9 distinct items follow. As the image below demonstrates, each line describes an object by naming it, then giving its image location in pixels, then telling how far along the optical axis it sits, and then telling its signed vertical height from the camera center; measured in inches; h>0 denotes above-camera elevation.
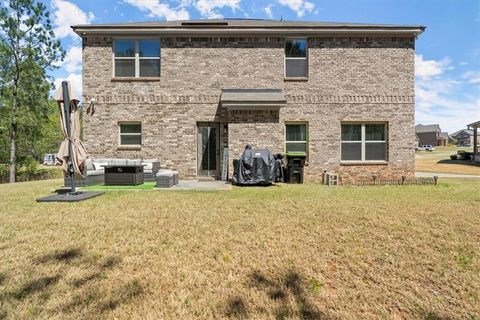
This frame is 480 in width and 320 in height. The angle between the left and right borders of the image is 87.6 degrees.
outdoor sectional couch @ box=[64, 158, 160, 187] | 361.1 -24.7
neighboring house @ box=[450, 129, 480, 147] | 3203.7 +244.6
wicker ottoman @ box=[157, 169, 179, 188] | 361.7 -30.2
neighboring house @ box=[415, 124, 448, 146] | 3309.5 +279.7
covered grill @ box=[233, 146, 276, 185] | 383.9 -22.4
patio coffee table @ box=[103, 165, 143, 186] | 371.6 -32.1
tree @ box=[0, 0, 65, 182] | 808.9 +315.2
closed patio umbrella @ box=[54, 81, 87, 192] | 270.2 +20.7
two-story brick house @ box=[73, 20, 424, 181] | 447.5 +117.4
